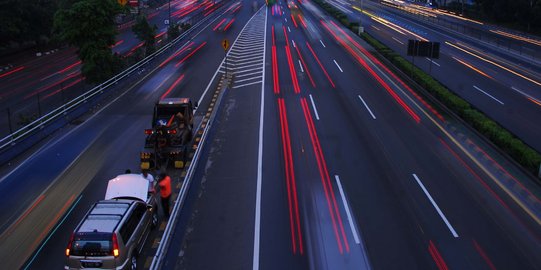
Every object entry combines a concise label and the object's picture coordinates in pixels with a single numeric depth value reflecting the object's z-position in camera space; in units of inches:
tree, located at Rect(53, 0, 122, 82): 1387.8
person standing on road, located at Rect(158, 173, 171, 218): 621.3
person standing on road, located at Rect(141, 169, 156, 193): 628.1
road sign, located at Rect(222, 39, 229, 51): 1526.8
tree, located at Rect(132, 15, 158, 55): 2009.1
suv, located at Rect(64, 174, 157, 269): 472.1
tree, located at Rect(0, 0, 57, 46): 1973.4
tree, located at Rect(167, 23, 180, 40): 2335.1
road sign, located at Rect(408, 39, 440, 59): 1497.3
